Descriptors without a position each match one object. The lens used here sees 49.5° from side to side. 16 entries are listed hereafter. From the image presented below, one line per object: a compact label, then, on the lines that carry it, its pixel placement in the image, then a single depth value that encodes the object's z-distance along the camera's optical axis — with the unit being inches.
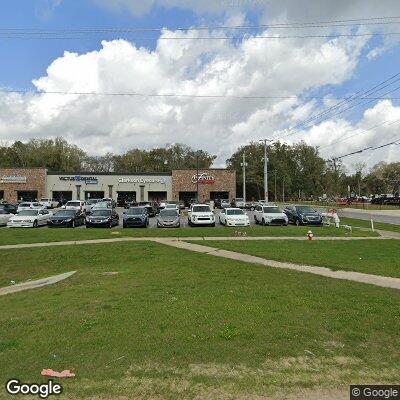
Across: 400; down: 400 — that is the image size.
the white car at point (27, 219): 1151.6
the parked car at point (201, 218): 1164.5
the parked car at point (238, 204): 2213.5
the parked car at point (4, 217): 1222.3
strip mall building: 2741.1
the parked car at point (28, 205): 1813.0
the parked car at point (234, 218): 1140.5
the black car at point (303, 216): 1184.2
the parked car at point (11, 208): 1619.7
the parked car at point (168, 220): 1114.7
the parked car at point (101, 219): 1135.0
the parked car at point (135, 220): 1136.8
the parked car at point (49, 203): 2324.6
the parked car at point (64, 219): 1153.4
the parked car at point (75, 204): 1745.4
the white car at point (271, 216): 1183.6
